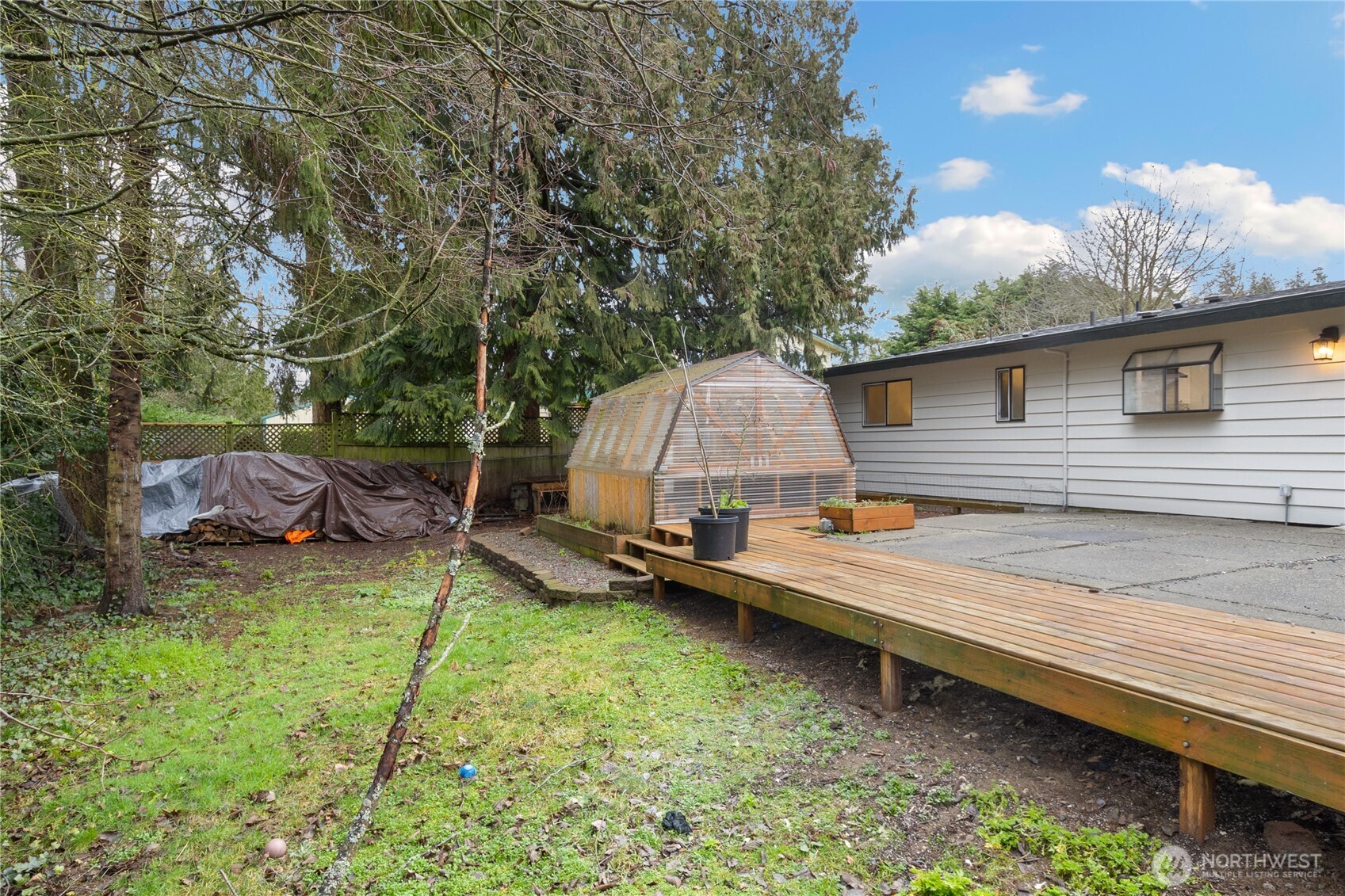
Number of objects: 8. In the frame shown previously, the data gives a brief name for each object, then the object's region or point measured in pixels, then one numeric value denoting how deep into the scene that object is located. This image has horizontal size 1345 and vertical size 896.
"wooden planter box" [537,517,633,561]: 7.60
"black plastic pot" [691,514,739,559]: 5.46
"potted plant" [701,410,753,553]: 5.79
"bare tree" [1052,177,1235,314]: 16.17
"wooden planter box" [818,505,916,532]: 6.80
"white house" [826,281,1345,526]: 6.98
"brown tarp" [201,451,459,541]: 9.99
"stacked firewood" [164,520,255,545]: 9.55
